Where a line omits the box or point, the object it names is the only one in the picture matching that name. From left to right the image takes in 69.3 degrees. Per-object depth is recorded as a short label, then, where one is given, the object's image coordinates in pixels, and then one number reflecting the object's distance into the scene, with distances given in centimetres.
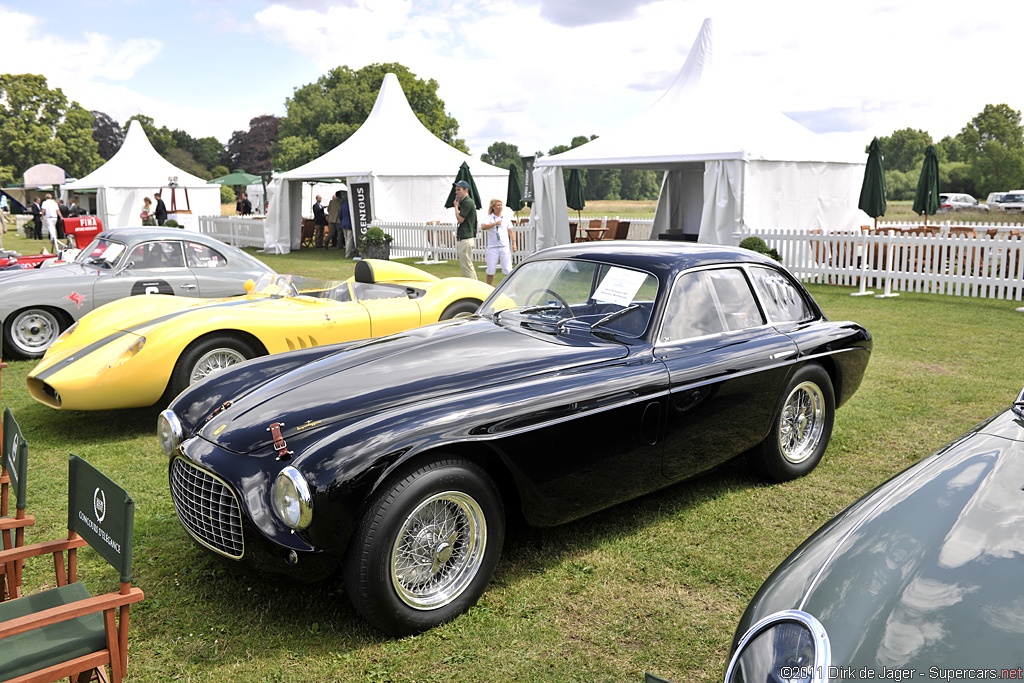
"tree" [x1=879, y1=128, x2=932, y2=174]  9794
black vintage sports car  303
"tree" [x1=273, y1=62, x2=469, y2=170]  6675
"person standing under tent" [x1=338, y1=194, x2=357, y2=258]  2250
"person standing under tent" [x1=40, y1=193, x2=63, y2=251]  2410
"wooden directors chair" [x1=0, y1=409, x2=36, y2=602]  286
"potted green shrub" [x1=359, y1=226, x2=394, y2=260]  2031
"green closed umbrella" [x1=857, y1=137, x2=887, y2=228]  1667
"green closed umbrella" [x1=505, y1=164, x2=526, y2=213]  2338
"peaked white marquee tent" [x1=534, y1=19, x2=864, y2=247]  1634
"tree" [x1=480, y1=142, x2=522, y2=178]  10814
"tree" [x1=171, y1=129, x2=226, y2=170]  9656
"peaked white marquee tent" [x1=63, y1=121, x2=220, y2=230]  3128
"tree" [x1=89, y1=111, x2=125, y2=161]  8881
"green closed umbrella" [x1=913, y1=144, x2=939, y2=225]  1800
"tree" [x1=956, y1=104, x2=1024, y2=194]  6800
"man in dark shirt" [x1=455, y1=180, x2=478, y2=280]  1354
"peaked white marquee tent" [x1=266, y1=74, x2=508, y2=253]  2238
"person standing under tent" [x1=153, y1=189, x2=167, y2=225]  2311
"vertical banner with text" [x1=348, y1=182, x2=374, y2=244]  2239
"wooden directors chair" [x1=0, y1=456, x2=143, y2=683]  222
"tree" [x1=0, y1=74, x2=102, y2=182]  7200
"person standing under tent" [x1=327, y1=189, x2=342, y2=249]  2535
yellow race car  571
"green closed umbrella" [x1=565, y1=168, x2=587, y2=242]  2324
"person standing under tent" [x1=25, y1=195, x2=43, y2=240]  3011
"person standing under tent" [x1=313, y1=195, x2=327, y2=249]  2517
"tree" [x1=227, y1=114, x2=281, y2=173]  8819
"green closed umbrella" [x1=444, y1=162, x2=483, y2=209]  1995
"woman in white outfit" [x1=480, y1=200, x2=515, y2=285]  1277
